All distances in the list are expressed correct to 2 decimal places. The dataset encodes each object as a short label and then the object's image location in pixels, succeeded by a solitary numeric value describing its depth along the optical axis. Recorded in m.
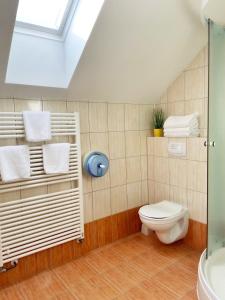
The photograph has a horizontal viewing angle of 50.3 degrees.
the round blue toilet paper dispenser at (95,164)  2.38
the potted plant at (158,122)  2.88
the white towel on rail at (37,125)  1.98
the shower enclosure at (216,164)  1.89
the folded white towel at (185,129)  2.48
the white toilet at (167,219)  2.34
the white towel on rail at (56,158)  2.12
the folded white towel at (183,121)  2.49
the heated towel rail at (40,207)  1.96
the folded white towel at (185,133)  2.49
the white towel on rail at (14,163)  1.88
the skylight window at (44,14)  1.91
